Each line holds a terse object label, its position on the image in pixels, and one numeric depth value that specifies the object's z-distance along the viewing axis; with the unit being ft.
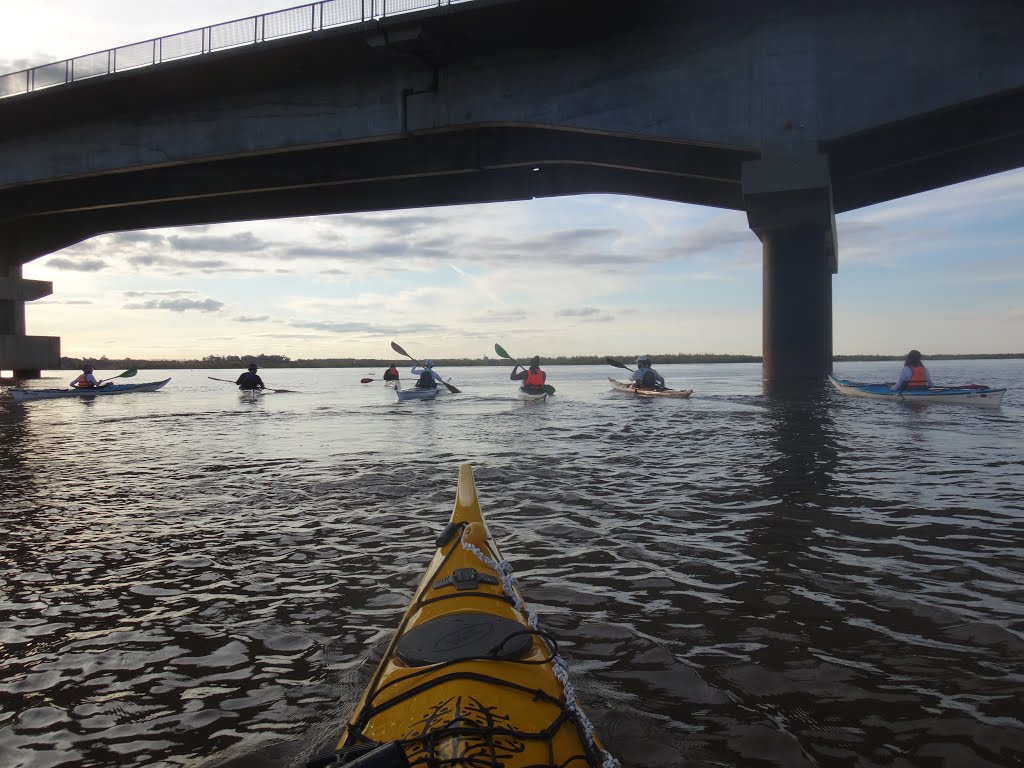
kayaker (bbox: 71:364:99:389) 91.61
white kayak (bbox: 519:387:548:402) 76.89
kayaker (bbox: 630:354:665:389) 76.54
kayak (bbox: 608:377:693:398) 73.00
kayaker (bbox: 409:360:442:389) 79.83
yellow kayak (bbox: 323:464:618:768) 7.54
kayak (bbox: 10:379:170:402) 84.69
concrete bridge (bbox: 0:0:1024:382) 56.59
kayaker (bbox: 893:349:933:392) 58.95
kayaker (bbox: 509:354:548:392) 77.15
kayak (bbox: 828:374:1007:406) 56.90
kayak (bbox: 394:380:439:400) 78.89
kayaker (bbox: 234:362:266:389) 97.96
